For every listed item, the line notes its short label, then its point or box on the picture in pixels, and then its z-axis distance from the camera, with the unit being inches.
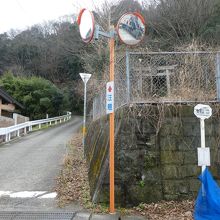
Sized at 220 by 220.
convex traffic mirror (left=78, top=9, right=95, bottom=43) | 207.5
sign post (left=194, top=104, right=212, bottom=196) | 206.8
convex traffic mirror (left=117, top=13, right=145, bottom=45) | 217.8
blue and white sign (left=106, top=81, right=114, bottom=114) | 221.9
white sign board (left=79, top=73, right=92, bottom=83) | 481.4
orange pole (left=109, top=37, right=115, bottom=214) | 217.1
